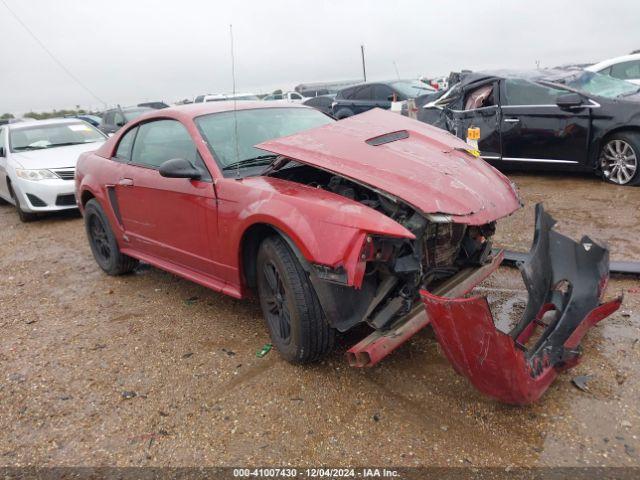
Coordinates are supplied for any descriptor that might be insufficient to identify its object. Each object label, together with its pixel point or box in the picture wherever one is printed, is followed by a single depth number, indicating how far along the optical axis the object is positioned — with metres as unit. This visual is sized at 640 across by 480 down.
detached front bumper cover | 2.24
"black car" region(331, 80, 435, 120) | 11.85
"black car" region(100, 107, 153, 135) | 13.26
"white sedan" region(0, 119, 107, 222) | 7.53
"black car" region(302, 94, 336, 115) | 16.16
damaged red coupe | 2.52
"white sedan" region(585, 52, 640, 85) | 9.27
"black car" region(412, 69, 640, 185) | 6.37
